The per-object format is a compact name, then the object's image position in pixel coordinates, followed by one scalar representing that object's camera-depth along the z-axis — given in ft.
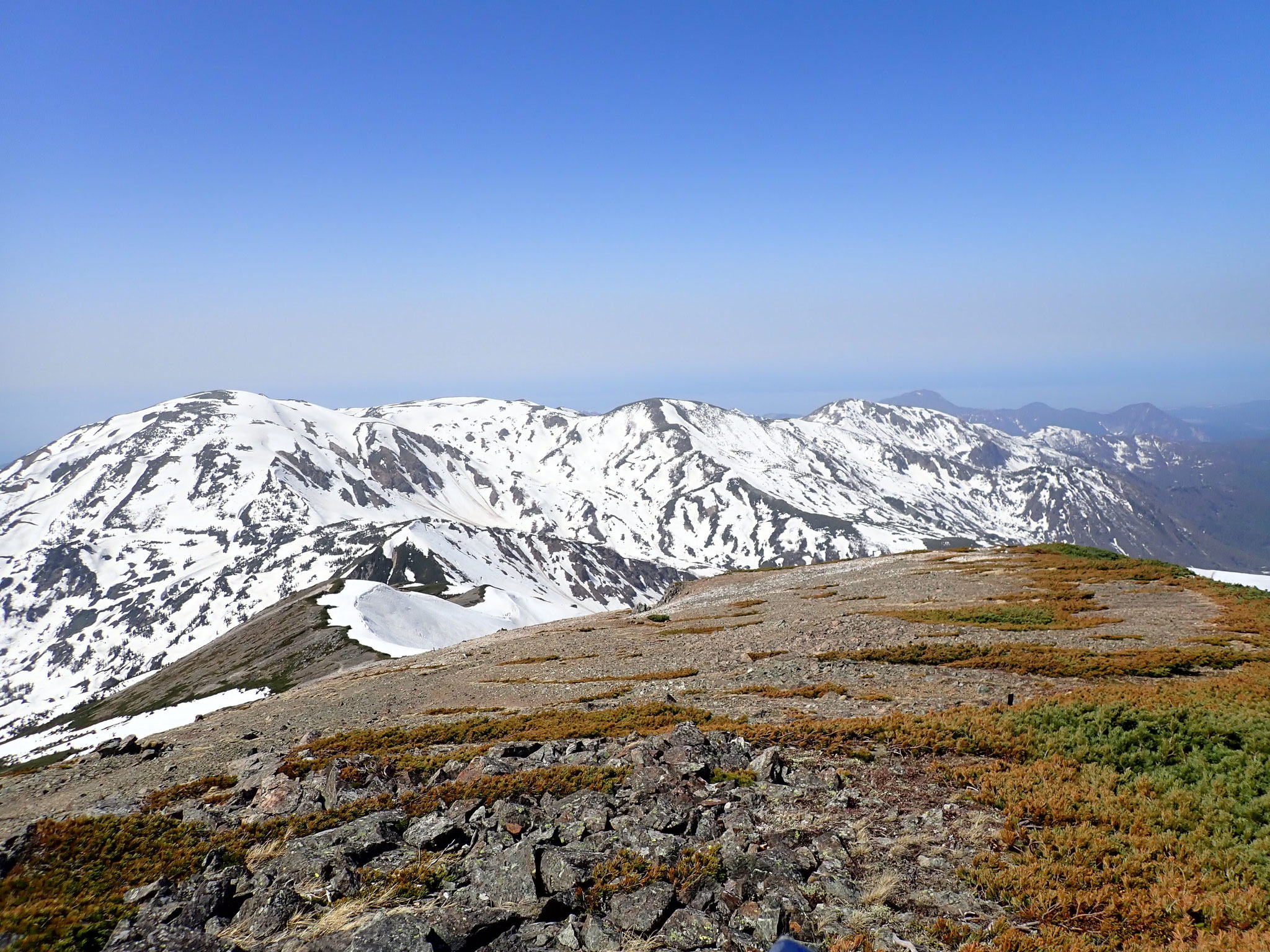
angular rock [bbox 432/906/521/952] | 31.60
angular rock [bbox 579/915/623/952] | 31.86
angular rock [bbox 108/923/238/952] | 32.86
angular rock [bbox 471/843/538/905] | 36.22
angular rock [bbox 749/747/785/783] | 50.57
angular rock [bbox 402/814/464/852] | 43.11
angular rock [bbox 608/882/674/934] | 33.06
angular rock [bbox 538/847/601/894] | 36.58
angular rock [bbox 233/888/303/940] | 34.81
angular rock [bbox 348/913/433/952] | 30.76
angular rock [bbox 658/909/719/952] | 31.83
